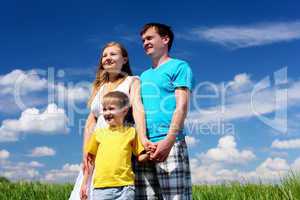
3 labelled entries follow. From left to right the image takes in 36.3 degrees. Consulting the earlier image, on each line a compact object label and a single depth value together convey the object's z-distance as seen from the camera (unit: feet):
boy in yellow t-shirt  12.71
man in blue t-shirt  12.53
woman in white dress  13.88
